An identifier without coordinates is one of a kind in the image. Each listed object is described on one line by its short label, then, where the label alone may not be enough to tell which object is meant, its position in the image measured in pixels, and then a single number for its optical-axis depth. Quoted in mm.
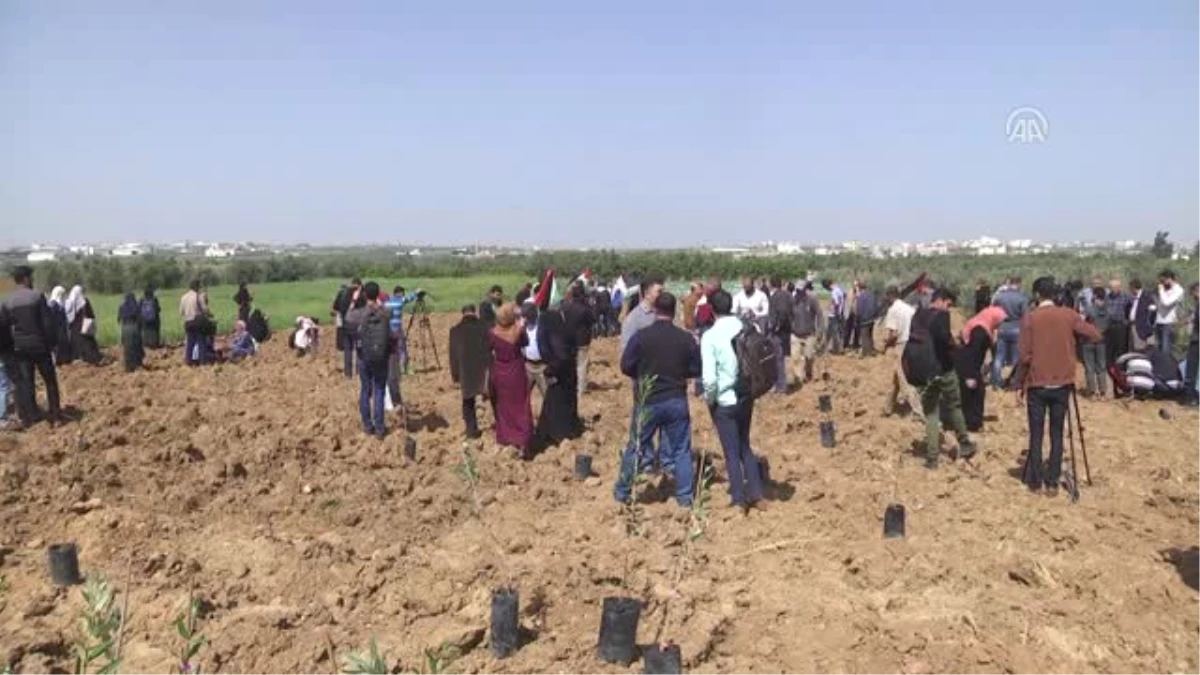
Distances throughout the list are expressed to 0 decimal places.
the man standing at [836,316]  17234
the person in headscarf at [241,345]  17109
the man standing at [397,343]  10625
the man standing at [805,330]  12805
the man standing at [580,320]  9469
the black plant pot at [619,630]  4645
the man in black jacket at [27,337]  9703
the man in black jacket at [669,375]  6891
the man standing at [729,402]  6727
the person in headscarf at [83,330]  15352
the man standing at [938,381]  8242
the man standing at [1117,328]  12789
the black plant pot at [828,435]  9453
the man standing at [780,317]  12617
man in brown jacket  7246
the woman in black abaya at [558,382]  8852
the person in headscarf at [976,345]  8766
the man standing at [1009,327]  11609
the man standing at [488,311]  10555
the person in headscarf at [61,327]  14422
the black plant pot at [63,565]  5832
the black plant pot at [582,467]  8250
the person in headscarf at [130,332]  15109
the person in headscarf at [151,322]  16909
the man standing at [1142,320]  13512
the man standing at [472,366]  9555
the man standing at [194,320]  15078
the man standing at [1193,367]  11328
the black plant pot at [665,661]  4328
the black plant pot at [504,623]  4770
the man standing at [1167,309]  12211
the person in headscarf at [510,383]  8781
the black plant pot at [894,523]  6469
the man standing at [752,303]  12469
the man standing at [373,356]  9234
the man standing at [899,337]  10109
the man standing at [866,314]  16750
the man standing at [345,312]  14141
